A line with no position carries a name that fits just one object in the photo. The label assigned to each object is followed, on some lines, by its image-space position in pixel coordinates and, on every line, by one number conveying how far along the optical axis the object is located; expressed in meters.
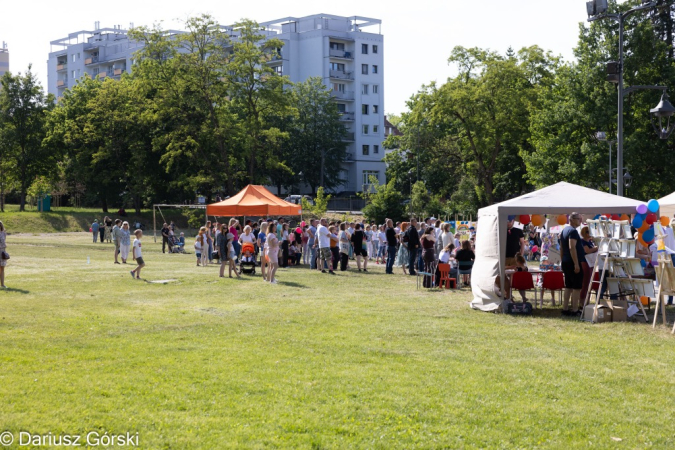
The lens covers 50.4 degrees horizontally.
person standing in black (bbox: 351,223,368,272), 24.17
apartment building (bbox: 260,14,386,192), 89.19
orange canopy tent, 28.67
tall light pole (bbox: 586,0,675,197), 17.95
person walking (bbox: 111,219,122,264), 27.14
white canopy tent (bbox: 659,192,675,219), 16.09
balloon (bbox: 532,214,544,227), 17.00
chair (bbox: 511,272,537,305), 14.45
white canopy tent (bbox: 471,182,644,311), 13.84
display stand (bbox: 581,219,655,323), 12.70
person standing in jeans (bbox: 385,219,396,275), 23.28
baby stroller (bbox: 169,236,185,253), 34.28
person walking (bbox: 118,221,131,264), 26.67
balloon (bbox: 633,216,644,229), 13.13
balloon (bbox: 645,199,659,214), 12.55
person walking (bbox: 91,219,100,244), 43.47
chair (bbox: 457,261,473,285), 18.16
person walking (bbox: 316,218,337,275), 22.55
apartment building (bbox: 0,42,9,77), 136.25
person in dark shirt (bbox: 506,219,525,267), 16.34
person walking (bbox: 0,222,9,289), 17.27
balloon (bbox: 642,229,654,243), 13.39
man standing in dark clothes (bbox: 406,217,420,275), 22.16
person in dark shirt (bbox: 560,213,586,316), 13.31
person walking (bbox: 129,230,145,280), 20.31
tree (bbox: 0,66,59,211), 61.78
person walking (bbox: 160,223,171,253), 34.47
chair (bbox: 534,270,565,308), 14.36
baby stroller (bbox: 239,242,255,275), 21.67
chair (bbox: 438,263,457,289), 18.48
